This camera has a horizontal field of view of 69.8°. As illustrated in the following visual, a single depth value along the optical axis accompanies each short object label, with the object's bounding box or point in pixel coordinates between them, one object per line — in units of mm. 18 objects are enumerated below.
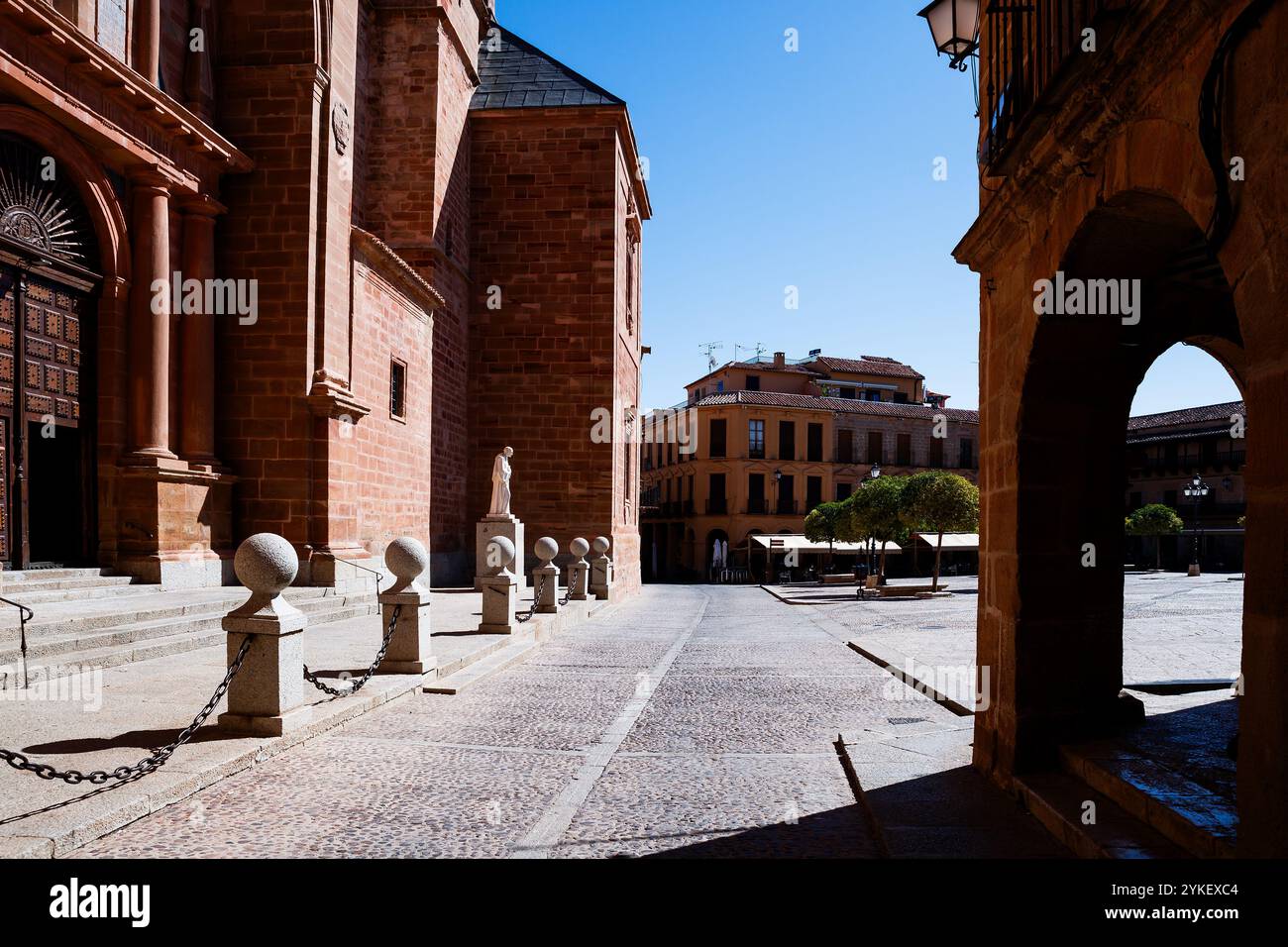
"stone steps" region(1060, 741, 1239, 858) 2936
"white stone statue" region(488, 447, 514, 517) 14836
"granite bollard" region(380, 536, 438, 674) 6875
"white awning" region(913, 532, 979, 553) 39438
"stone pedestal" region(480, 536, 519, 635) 9867
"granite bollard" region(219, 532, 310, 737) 4871
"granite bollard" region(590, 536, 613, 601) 17031
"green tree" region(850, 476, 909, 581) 26359
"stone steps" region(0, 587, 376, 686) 6363
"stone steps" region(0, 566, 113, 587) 8695
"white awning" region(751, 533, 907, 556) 38969
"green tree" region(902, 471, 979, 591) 23972
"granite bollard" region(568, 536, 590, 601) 15241
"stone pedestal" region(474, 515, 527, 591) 15141
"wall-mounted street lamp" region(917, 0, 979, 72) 5156
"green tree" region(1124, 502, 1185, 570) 41469
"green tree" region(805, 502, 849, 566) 33531
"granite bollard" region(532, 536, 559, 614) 12172
